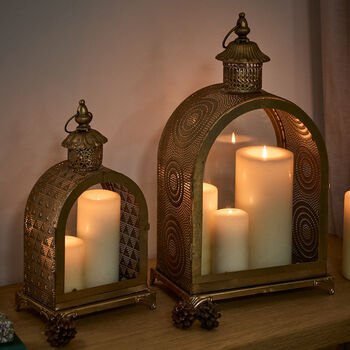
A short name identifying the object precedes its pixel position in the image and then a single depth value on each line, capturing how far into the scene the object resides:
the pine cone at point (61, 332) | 1.69
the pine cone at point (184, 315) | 1.76
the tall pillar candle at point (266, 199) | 1.87
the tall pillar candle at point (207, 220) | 1.84
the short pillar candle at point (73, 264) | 1.76
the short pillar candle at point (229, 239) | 1.85
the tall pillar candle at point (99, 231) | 1.78
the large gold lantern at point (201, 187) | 1.79
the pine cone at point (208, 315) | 1.76
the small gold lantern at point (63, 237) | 1.72
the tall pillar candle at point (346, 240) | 1.96
